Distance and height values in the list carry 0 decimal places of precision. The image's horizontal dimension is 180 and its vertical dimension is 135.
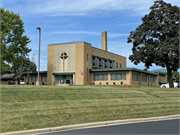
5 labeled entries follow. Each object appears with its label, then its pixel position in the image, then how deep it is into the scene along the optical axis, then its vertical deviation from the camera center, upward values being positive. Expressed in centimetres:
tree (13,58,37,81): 7188 +441
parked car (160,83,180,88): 5616 -100
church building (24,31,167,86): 5103 +253
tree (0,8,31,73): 4081 +759
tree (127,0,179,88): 3975 +765
